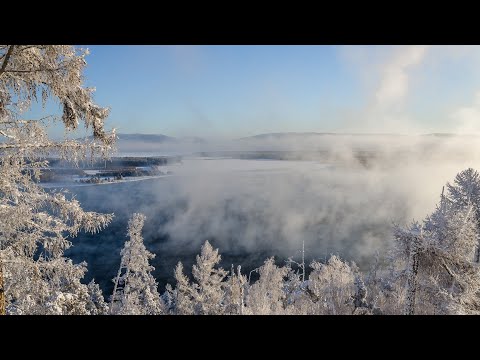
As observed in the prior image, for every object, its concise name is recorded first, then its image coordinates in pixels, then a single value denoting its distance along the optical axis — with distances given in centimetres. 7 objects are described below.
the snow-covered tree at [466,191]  1212
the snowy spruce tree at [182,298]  1844
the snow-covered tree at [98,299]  1622
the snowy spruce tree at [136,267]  1616
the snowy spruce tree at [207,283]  1819
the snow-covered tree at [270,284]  1448
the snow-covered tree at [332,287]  1490
